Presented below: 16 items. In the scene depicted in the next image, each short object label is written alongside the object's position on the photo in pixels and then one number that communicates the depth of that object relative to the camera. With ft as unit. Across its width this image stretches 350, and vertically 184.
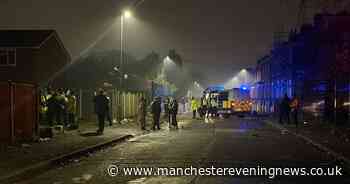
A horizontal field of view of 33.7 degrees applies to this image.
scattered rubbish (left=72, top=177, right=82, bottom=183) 38.70
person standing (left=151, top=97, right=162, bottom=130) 100.12
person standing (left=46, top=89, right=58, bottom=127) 86.20
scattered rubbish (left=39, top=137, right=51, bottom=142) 68.88
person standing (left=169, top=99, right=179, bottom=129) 107.65
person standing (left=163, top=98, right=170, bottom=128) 110.75
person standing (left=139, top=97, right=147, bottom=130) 98.07
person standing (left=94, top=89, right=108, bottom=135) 85.40
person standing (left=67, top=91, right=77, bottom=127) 91.50
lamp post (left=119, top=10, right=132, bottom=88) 106.01
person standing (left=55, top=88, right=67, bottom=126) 87.81
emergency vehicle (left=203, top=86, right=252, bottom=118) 180.24
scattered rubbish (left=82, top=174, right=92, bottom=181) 39.66
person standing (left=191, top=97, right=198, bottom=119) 158.51
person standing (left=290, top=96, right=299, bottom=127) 111.45
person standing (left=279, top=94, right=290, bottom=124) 117.08
